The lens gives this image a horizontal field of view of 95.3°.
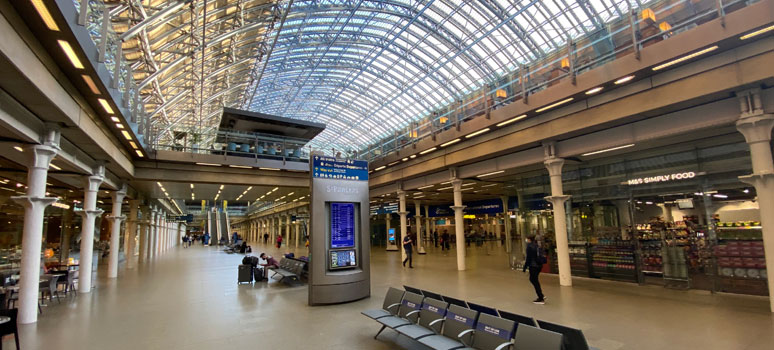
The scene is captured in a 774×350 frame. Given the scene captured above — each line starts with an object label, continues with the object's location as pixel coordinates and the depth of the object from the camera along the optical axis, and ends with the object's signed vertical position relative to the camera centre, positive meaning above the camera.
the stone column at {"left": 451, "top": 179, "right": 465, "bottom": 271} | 16.08 -0.42
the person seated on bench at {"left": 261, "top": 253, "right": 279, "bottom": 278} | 14.04 -1.75
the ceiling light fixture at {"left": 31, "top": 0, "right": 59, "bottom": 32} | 4.66 +2.97
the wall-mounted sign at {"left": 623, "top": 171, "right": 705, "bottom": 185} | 10.99 +1.03
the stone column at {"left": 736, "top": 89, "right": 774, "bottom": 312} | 7.51 +1.00
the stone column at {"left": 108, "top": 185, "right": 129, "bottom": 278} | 16.05 -0.15
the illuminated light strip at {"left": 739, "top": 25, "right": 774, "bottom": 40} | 6.52 +3.26
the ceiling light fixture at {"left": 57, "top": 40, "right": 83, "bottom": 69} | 5.66 +2.95
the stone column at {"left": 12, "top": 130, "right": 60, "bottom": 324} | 7.97 +0.21
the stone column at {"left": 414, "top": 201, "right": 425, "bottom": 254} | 26.30 -1.68
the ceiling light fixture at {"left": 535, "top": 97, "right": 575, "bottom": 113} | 9.95 +3.14
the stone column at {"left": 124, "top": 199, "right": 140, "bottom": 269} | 21.92 -0.03
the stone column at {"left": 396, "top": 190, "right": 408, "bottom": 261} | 21.95 +0.49
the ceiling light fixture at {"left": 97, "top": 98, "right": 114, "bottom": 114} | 8.19 +2.93
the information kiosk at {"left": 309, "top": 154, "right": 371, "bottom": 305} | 9.26 -0.33
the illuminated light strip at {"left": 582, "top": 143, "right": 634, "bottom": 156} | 10.56 +1.93
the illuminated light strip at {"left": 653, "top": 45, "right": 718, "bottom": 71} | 7.28 +3.23
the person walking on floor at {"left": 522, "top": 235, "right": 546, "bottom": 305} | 8.99 -1.31
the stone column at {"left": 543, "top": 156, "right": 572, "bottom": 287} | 11.79 -0.11
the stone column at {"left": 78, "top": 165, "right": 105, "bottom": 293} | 12.18 +0.04
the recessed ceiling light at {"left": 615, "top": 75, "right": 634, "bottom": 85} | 8.52 +3.19
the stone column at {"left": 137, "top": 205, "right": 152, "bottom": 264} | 25.02 -0.79
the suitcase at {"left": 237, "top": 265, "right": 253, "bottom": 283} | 13.10 -1.86
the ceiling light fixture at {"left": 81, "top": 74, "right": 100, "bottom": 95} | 6.94 +2.94
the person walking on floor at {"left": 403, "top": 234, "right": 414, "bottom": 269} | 17.38 -1.42
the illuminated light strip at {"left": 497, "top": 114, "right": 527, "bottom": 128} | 11.28 +3.10
